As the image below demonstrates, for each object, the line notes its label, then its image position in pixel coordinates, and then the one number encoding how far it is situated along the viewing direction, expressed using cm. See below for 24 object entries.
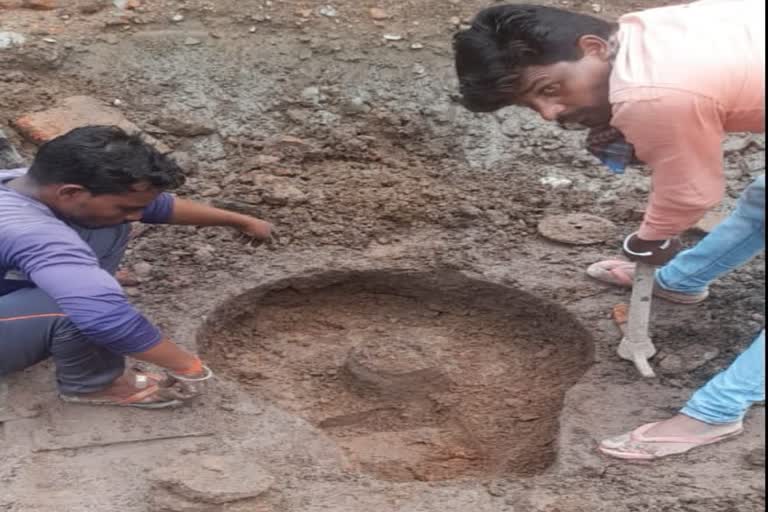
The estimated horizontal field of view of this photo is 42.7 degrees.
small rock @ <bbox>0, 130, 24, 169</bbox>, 367
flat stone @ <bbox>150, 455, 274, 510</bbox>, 244
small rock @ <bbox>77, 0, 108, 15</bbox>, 467
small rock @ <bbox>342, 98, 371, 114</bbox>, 452
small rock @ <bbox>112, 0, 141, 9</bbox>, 468
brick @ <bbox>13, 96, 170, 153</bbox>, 412
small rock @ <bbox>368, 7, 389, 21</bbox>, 476
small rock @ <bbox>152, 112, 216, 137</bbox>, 438
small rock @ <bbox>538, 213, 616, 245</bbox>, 385
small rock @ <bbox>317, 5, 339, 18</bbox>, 475
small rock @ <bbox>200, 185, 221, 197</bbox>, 407
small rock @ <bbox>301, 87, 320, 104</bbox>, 455
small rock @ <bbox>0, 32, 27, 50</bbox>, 445
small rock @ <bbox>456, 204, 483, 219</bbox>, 399
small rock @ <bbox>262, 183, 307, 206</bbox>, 399
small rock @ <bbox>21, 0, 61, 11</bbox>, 467
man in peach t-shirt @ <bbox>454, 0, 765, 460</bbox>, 221
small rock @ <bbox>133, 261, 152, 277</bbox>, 356
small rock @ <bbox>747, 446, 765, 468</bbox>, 262
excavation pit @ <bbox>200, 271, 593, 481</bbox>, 310
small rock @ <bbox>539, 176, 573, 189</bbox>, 424
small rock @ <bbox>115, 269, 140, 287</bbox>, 349
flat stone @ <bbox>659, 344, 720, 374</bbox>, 306
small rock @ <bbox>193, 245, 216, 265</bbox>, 367
